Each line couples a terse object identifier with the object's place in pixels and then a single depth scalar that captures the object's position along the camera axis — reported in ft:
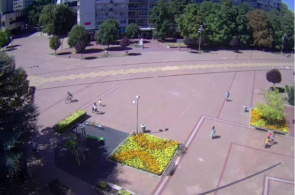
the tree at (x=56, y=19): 211.00
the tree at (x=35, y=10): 245.86
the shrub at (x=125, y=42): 181.06
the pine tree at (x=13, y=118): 49.75
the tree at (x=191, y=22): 188.65
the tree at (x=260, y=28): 194.29
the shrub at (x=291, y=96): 110.93
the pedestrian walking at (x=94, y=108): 96.53
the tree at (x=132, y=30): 206.08
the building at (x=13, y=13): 221.19
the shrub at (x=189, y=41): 188.03
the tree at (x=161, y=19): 203.64
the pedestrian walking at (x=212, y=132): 82.48
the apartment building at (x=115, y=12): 206.80
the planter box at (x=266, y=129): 88.26
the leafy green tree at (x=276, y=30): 201.98
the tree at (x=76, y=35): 175.11
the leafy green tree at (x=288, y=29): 204.23
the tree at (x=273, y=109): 87.71
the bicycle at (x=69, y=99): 105.51
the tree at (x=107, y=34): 181.47
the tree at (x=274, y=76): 121.08
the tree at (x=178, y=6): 214.48
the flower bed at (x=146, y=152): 68.90
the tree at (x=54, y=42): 168.76
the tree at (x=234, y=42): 190.08
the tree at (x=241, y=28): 194.31
